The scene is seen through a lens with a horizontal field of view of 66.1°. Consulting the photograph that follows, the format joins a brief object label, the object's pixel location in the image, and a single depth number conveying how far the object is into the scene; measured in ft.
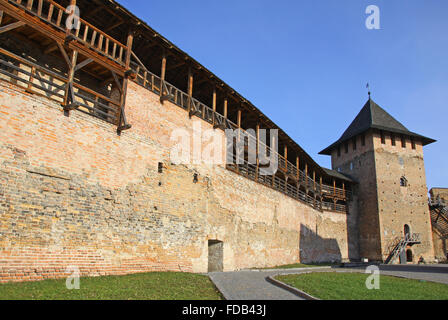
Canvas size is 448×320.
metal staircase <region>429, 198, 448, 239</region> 99.93
